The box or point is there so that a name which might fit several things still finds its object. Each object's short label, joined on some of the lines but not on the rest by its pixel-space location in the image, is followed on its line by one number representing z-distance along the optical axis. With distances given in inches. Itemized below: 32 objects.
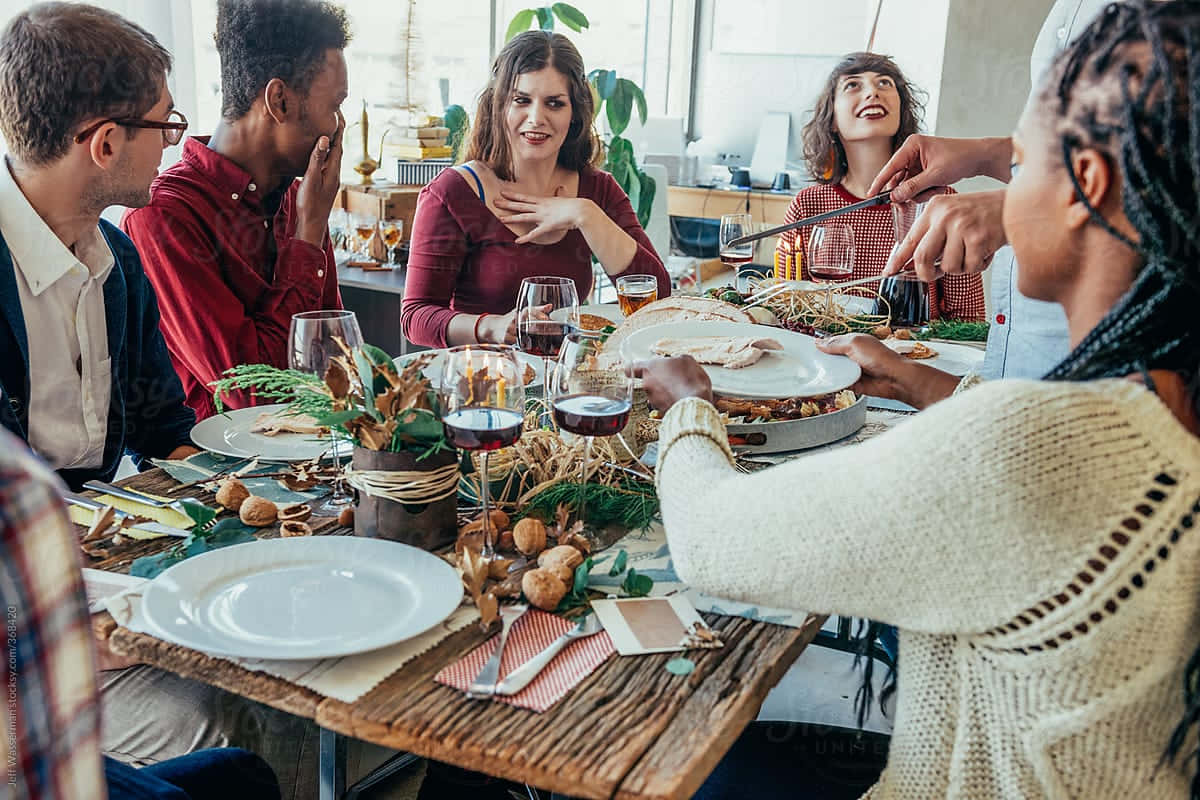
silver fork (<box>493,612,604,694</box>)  35.2
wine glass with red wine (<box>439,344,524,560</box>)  43.1
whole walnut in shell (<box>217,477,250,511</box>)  48.9
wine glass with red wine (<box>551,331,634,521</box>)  46.1
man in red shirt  80.7
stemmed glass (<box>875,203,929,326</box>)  96.6
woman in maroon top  101.6
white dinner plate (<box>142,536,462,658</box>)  35.8
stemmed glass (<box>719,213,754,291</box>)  103.3
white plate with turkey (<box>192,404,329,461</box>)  56.2
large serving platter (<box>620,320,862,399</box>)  55.7
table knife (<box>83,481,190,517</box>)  47.9
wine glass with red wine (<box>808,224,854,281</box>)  93.4
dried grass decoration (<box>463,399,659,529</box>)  50.1
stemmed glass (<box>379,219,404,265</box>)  145.1
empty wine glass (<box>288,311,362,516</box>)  50.7
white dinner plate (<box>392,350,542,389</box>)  65.8
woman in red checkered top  131.7
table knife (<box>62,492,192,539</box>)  46.3
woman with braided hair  31.2
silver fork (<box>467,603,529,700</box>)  34.6
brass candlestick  160.1
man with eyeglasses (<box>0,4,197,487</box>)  61.0
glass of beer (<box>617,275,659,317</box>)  82.7
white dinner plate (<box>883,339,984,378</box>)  79.3
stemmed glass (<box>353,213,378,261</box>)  146.9
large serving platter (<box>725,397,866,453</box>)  58.9
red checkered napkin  35.0
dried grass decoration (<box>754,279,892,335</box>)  90.7
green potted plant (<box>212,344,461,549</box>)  44.2
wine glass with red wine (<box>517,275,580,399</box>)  63.0
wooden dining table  31.2
